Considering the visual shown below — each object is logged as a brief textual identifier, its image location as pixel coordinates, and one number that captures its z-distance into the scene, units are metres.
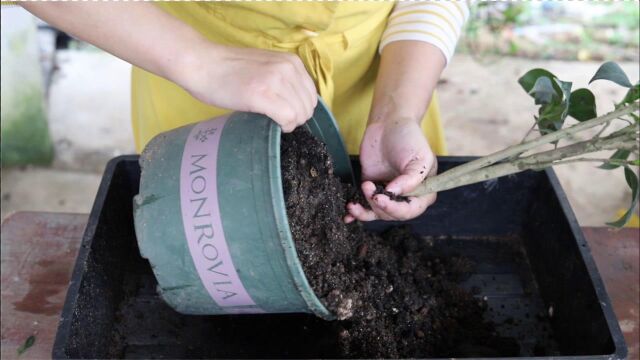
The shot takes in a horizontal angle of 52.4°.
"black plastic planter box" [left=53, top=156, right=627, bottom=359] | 0.93
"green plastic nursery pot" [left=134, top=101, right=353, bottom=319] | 0.80
